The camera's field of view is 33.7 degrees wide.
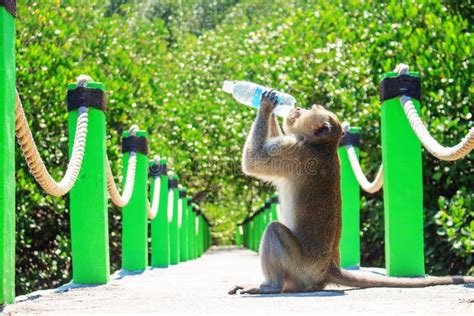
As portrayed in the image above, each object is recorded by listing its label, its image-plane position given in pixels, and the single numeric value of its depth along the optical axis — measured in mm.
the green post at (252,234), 21766
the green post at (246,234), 26136
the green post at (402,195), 5598
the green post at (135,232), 7539
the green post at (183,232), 12893
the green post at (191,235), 15281
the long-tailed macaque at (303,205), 4840
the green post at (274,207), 14039
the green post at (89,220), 5402
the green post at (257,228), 19659
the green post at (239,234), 30430
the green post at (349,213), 7609
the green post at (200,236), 19539
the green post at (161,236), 9188
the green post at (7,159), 3516
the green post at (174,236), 10953
